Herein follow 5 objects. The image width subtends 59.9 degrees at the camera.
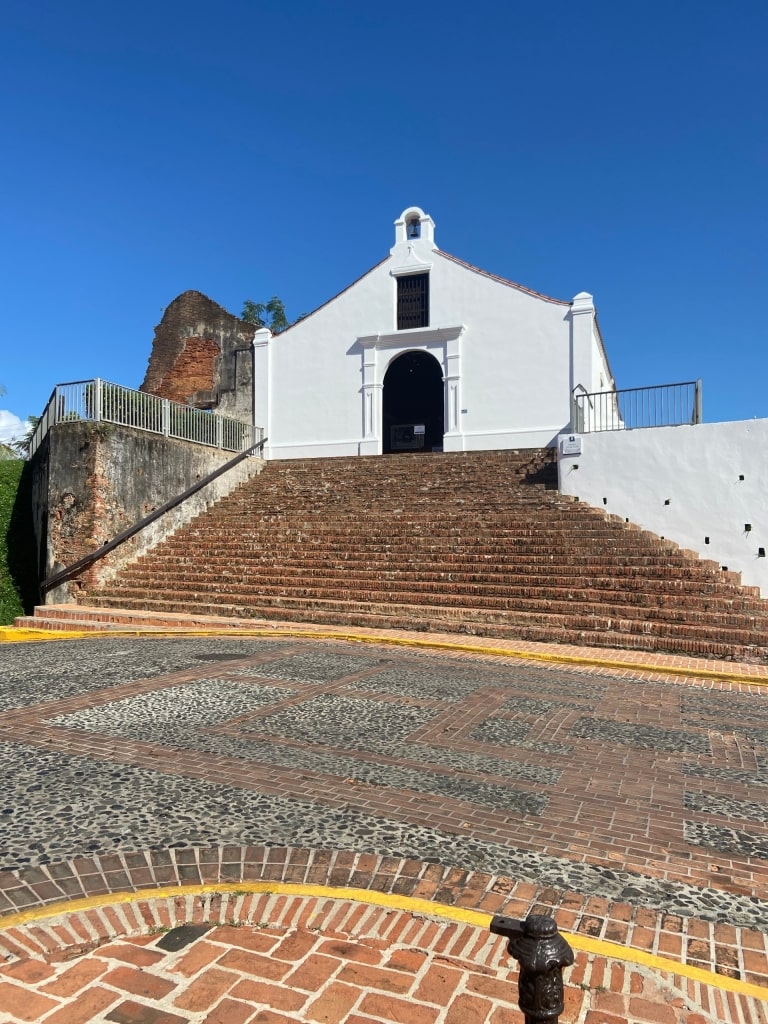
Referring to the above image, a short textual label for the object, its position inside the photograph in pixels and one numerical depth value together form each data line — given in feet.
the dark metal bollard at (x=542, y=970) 4.72
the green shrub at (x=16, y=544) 48.83
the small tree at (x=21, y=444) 106.01
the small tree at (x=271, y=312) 148.66
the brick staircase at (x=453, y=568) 32.07
